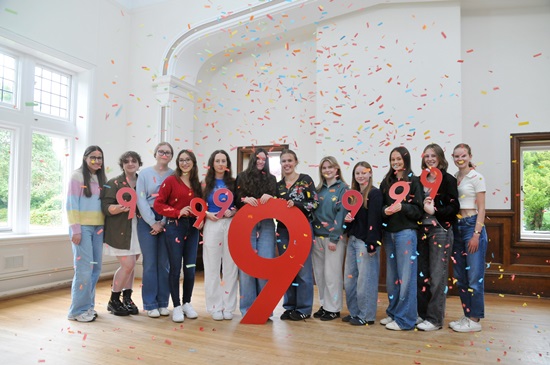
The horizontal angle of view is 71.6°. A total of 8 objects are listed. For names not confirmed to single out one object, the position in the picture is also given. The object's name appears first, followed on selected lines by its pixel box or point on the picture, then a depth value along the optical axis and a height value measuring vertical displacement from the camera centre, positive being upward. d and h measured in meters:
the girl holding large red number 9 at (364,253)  3.04 -0.48
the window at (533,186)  4.59 +0.14
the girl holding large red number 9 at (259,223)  3.16 -0.24
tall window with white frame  4.21 +0.55
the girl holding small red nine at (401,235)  2.95 -0.32
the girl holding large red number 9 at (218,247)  3.17 -0.46
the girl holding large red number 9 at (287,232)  3.16 -0.32
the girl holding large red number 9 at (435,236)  2.97 -0.32
